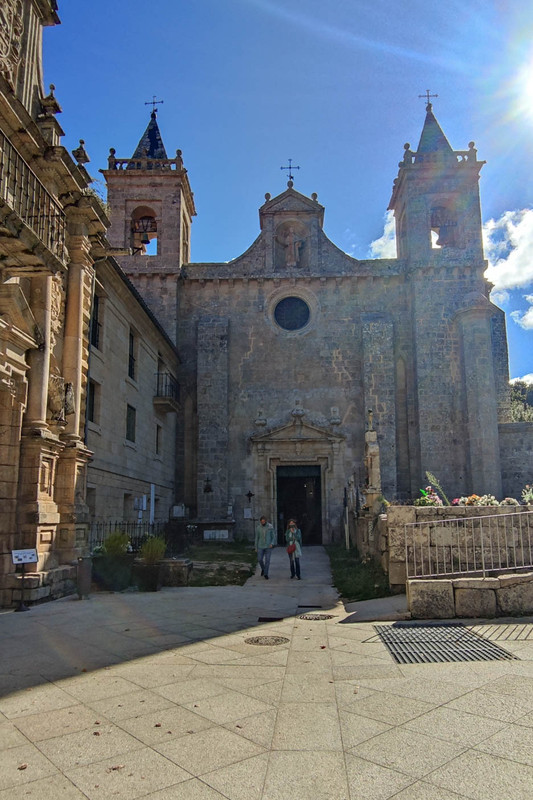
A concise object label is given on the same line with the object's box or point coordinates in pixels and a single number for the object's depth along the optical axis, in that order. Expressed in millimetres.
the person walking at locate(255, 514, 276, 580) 13367
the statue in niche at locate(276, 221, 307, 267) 25625
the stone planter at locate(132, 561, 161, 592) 10703
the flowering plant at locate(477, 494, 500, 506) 10684
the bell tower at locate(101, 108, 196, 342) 24719
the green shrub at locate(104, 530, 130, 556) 11125
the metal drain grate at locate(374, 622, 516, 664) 5633
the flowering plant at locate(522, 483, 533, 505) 11632
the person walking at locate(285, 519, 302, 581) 13211
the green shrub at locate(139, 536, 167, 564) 10820
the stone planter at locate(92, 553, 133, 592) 10883
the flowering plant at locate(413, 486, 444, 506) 10383
